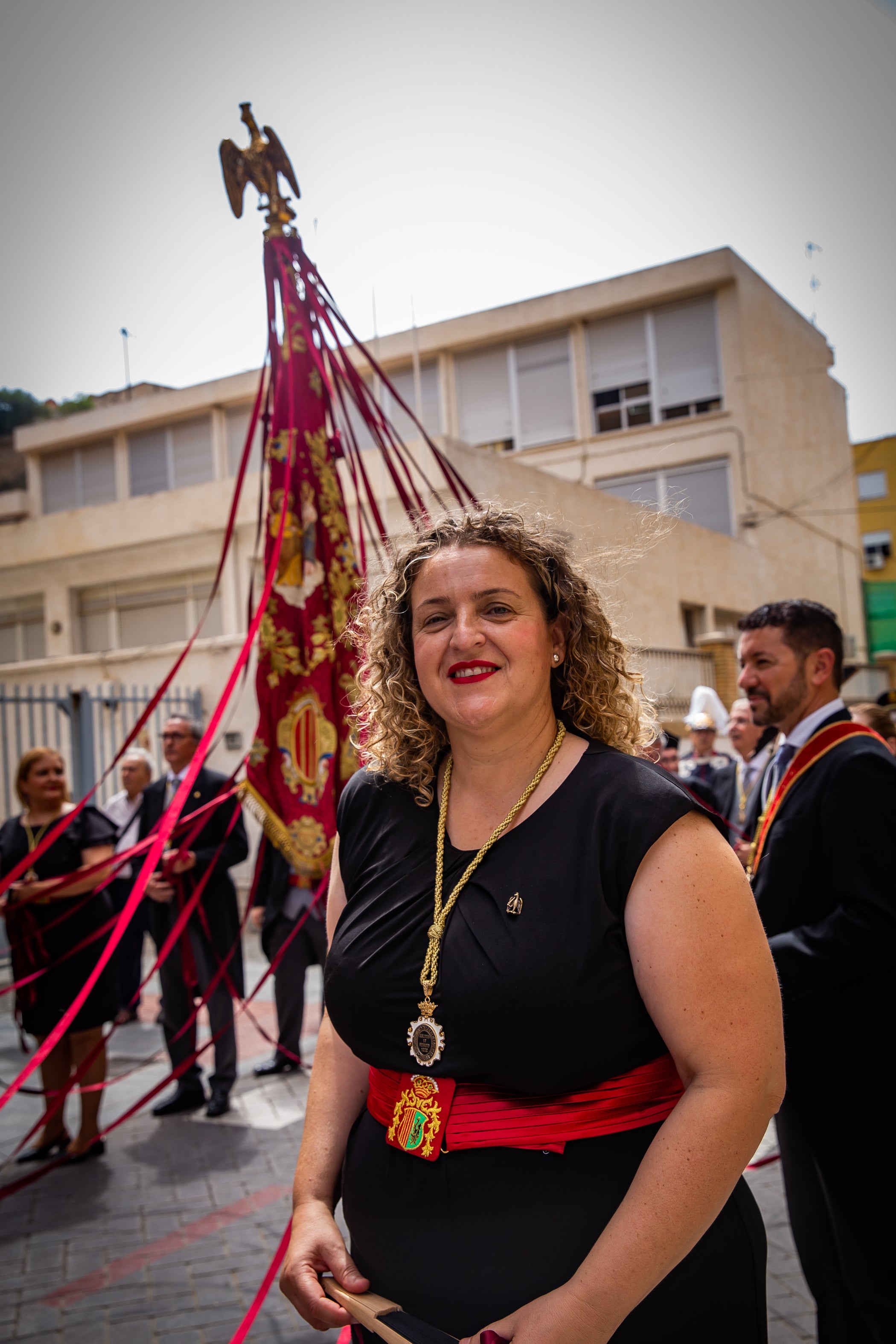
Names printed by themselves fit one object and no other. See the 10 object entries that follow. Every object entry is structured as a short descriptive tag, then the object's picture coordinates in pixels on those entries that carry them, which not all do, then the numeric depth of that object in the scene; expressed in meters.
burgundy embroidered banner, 3.43
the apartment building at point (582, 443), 17.61
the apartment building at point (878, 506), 29.78
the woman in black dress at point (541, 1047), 1.41
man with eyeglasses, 5.25
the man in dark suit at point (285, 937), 5.53
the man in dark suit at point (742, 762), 5.82
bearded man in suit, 2.37
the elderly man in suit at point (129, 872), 6.60
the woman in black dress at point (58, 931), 4.64
